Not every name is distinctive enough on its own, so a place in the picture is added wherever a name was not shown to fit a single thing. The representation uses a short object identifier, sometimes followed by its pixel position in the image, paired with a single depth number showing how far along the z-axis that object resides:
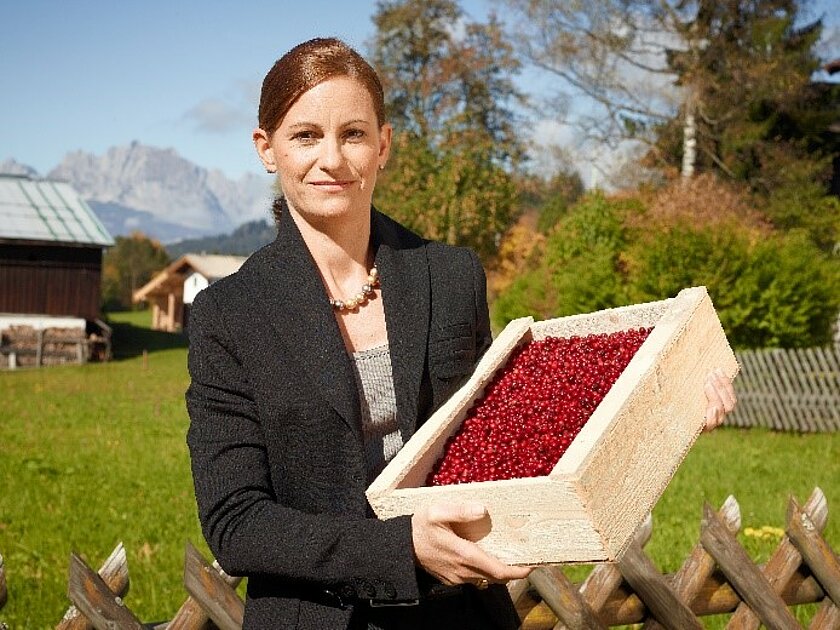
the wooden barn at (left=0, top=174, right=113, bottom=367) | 30.55
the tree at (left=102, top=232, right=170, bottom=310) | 85.38
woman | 1.86
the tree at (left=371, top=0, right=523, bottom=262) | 34.56
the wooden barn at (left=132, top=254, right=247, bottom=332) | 57.62
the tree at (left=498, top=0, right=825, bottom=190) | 27.17
